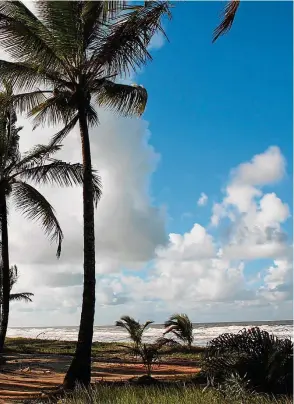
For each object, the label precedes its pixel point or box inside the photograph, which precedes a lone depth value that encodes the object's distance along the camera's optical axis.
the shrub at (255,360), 8.59
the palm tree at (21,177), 15.16
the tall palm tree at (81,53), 11.50
